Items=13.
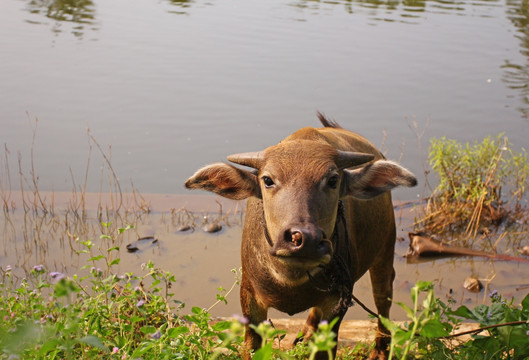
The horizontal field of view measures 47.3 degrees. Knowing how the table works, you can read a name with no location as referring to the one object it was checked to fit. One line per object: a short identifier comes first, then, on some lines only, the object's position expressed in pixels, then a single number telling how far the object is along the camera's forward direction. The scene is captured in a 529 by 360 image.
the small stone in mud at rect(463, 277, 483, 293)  6.08
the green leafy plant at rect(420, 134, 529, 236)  7.18
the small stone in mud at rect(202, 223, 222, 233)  7.00
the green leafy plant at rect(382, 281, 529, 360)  3.06
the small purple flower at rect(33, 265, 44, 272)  3.14
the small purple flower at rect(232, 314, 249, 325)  1.69
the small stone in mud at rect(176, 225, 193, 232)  6.94
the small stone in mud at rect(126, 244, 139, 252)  6.40
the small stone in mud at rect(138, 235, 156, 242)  6.64
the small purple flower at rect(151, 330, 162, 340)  2.91
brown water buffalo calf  3.03
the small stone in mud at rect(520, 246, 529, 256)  6.82
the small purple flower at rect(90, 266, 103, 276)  3.19
